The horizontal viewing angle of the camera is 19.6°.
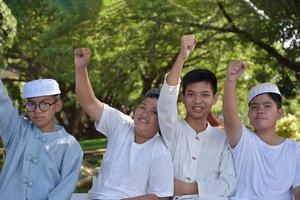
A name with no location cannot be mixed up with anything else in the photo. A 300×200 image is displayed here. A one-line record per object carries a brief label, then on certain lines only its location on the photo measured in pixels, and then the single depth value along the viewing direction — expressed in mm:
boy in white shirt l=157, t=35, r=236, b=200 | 5766
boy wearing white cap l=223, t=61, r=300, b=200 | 5783
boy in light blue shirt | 5434
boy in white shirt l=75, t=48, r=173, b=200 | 5661
